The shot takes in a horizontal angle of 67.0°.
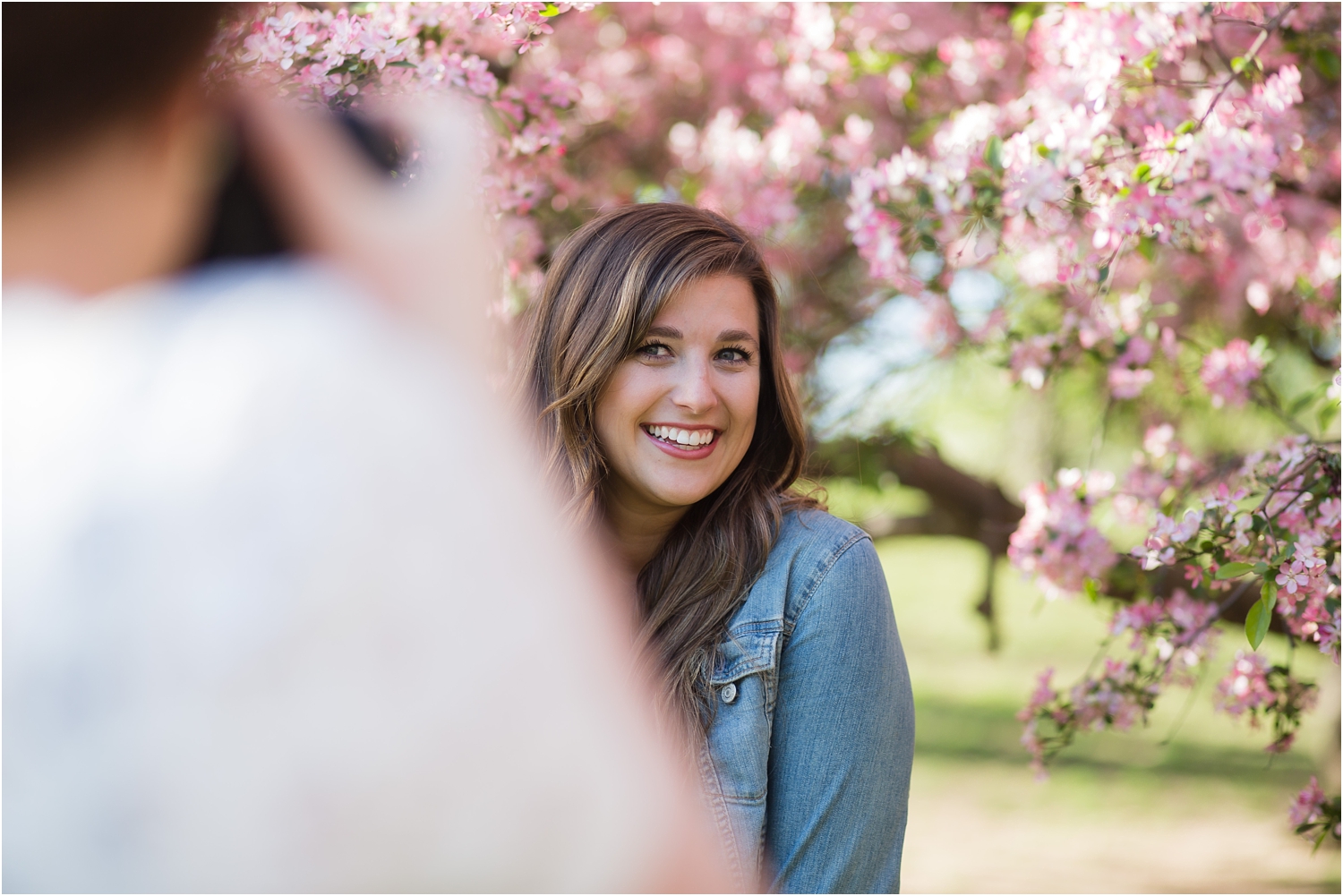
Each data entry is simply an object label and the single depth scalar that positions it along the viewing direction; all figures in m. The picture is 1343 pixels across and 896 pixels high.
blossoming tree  2.07
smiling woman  1.63
